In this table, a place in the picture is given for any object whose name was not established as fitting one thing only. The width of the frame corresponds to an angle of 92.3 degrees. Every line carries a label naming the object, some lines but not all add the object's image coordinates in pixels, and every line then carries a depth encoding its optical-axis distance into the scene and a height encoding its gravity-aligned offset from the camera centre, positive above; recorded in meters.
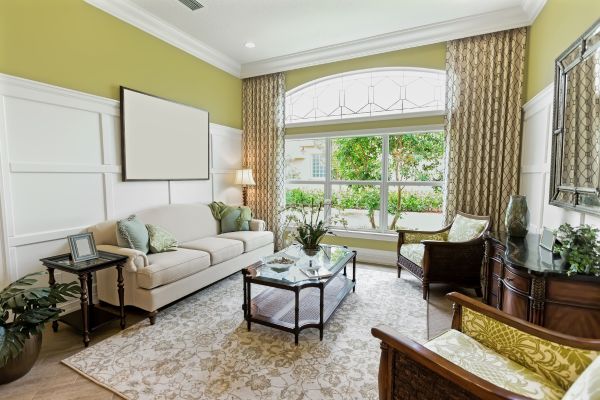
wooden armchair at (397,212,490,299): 3.12 -0.89
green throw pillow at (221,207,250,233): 4.29 -0.65
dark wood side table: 2.26 -0.88
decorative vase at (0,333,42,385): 1.84 -1.19
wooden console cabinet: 1.53 -0.67
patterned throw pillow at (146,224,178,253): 3.06 -0.66
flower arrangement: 2.90 -0.57
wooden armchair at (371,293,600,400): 1.07 -0.80
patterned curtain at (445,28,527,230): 3.44 +0.70
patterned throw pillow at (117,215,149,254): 2.86 -0.56
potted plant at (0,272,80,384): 1.77 -0.94
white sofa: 2.62 -0.84
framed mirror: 1.86 +0.36
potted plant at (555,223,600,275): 1.52 -0.40
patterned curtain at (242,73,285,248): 4.86 +0.63
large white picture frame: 3.34 +0.52
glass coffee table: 2.39 -1.02
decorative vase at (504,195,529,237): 2.52 -0.36
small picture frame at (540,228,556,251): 2.00 -0.45
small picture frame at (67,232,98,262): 2.44 -0.59
